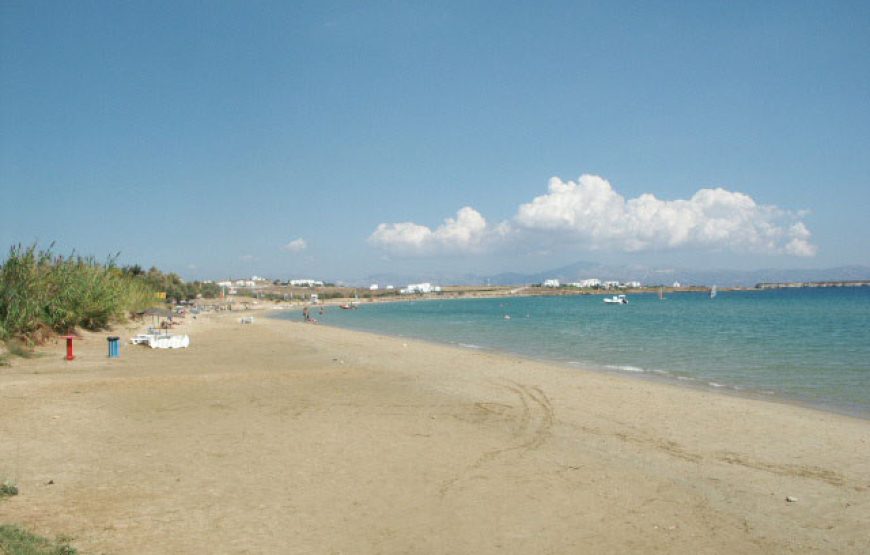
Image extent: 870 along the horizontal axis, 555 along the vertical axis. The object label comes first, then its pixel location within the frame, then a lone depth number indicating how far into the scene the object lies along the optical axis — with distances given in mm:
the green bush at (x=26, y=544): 4680
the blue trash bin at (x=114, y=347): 21578
